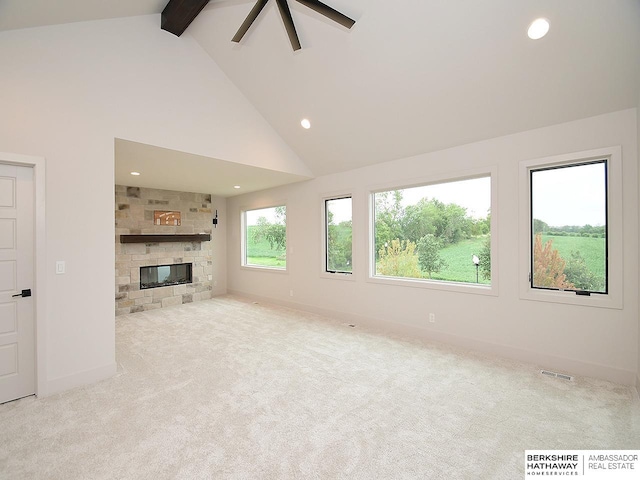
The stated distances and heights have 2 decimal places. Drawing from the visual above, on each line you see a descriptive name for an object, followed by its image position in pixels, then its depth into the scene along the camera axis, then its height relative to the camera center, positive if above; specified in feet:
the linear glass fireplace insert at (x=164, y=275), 20.42 -2.35
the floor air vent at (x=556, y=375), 9.78 -4.42
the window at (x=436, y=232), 12.62 +0.32
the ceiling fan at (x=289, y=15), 8.07 +6.16
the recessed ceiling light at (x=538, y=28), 7.94 +5.51
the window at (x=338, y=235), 17.13 +0.28
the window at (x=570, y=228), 10.02 +0.36
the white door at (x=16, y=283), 8.76 -1.18
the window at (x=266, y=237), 21.56 +0.24
